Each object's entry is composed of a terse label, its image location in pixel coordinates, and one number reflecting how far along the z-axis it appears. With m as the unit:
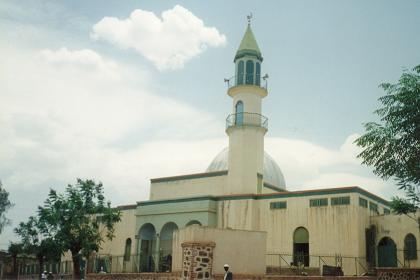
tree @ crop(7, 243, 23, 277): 44.22
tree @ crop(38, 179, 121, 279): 32.56
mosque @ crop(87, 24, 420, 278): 29.66
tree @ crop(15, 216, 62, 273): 32.84
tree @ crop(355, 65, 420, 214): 21.80
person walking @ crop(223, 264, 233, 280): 16.16
